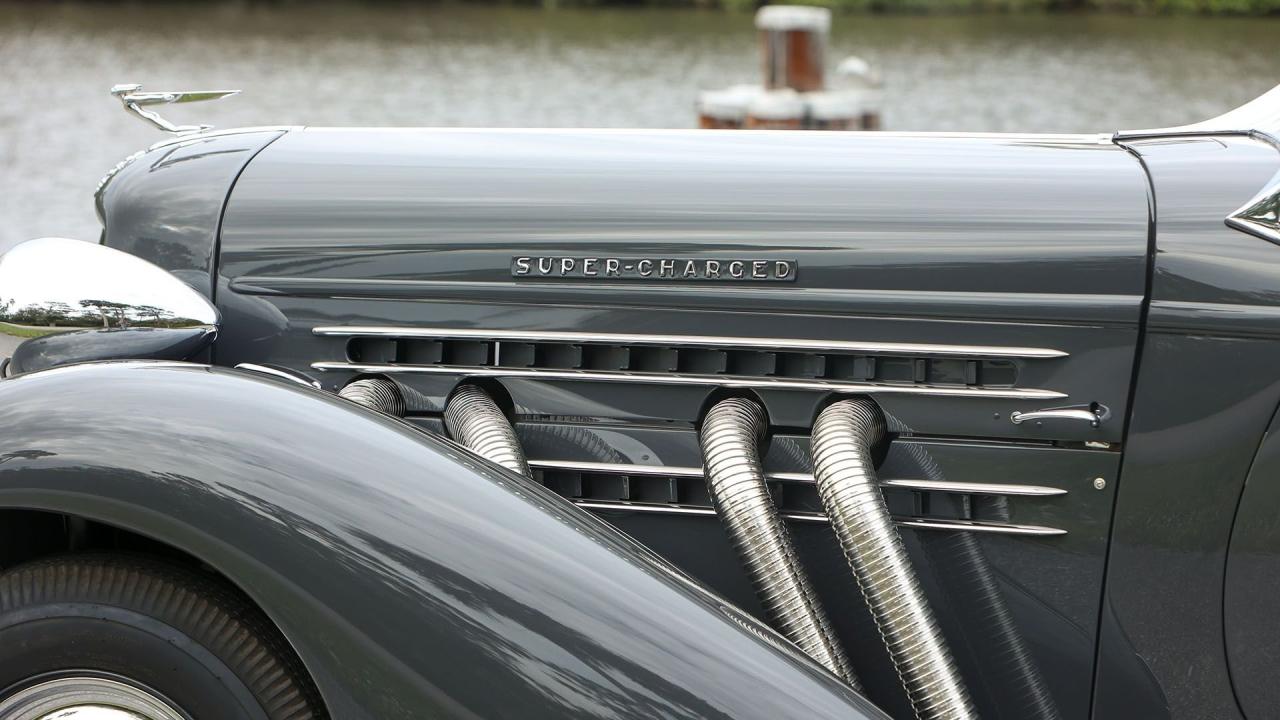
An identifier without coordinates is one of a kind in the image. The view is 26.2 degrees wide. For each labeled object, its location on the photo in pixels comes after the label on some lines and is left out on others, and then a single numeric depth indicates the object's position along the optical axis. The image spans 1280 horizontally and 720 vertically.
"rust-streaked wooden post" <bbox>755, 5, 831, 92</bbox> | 15.05
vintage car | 3.65
